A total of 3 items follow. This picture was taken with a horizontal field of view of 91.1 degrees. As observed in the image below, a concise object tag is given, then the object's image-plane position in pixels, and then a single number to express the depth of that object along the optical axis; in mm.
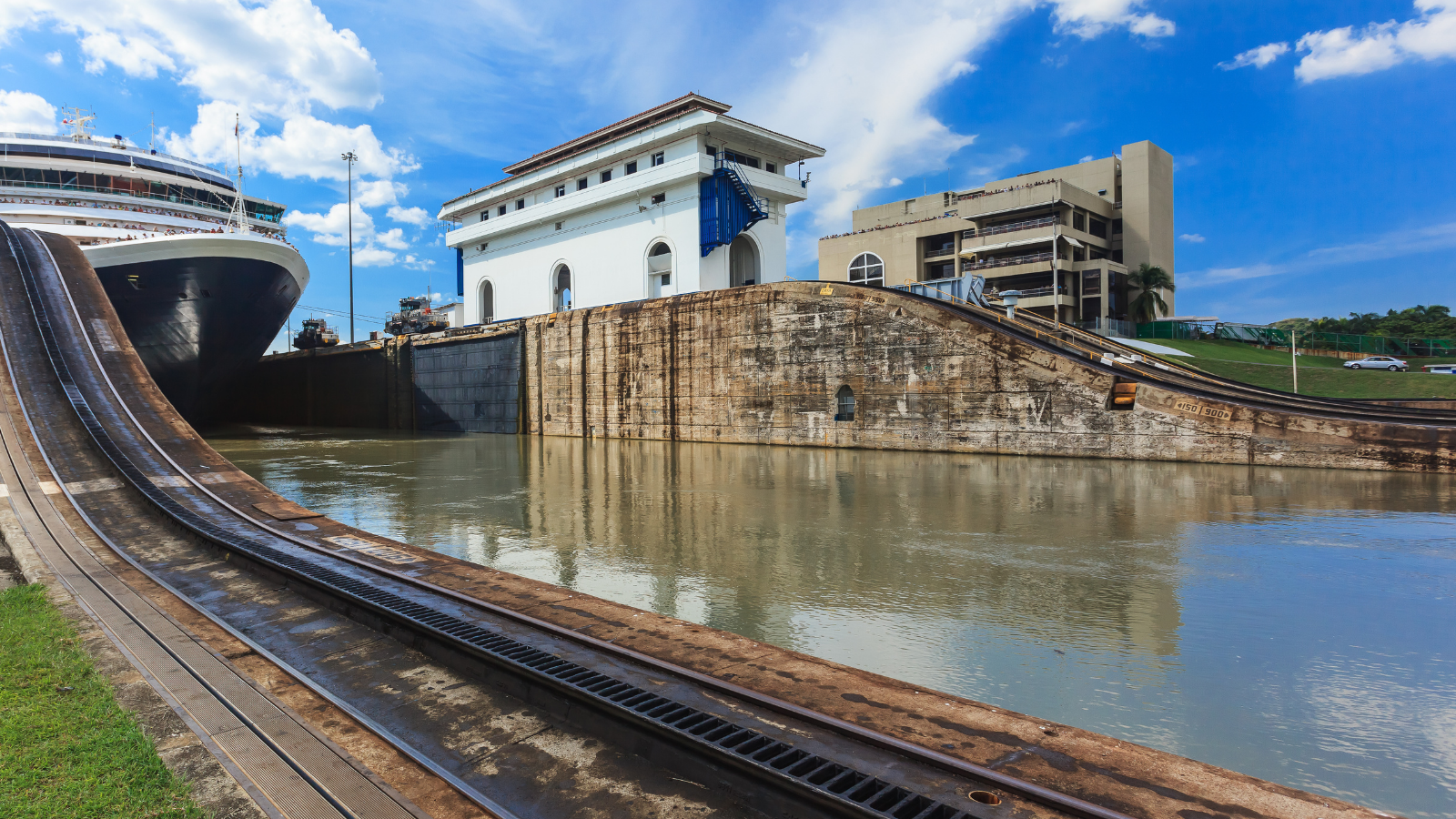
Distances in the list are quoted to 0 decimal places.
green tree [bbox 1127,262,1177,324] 45031
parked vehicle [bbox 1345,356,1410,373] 35281
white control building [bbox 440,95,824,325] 28344
